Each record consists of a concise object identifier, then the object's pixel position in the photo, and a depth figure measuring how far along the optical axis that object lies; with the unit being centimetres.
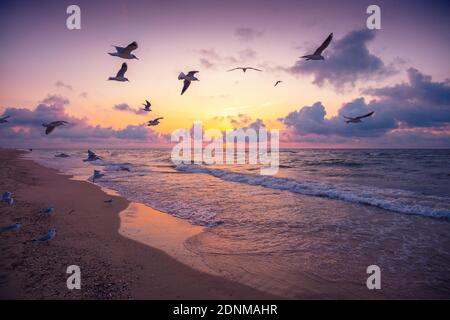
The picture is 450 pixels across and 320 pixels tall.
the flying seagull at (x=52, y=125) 863
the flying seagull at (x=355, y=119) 1055
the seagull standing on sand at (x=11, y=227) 731
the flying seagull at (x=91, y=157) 1319
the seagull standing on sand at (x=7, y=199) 1030
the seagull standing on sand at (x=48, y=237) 702
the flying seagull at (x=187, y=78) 983
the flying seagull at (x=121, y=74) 954
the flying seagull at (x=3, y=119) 959
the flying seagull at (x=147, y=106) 1216
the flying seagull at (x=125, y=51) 740
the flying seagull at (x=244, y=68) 1069
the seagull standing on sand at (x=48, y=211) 981
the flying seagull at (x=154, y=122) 1247
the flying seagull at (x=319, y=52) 887
